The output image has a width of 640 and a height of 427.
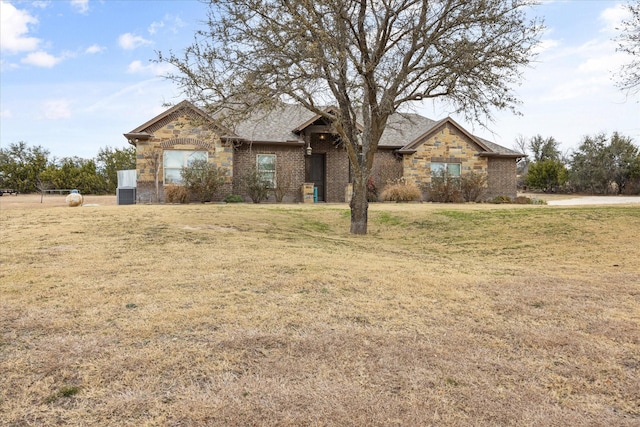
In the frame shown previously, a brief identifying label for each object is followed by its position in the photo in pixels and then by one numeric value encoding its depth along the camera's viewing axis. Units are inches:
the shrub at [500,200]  880.5
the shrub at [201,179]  736.9
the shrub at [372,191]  834.8
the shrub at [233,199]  766.5
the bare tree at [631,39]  464.1
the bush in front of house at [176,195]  721.6
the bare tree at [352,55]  355.6
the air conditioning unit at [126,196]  788.0
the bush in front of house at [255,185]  771.4
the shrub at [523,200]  866.9
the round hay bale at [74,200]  608.7
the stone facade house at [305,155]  767.1
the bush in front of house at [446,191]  834.8
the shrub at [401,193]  800.3
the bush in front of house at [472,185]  849.5
